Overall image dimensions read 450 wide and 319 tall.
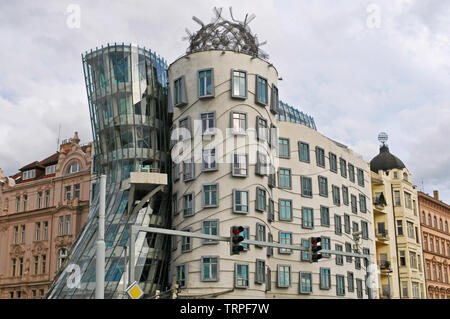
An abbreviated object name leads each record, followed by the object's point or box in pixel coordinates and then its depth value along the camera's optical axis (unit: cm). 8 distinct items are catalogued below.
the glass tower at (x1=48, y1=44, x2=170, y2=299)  5010
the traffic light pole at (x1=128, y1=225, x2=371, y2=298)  2441
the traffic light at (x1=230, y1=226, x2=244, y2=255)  2611
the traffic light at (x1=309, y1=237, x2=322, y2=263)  2972
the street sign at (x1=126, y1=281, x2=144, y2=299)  2330
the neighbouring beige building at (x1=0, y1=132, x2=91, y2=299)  6694
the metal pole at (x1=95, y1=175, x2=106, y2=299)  2188
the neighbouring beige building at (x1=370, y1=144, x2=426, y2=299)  7100
